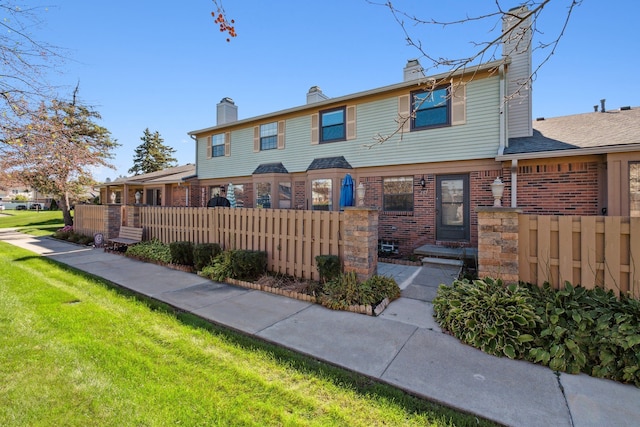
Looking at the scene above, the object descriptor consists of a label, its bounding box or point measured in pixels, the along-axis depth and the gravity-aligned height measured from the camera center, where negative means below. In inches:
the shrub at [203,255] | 272.2 -42.8
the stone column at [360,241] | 210.2 -24.2
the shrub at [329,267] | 215.2 -43.6
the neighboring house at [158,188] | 634.2 +57.0
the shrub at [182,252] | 288.5 -42.3
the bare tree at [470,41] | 97.3 +61.5
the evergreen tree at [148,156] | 1480.1 +284.1
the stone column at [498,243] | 168.1 -21.4
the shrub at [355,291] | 189.9 -56.9
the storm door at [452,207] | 347.9 +0.9
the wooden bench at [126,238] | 374.4 -36.8
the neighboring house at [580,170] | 265.4 +37.8
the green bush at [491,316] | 135.3 -56.0
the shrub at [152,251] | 312.2 -46.7
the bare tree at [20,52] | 139.5 +82.8
